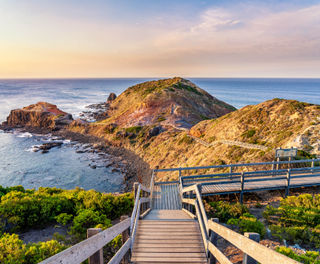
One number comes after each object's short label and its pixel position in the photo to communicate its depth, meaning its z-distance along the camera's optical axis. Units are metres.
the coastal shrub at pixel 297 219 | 6.37
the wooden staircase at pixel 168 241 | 4.73
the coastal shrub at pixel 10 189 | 11.60
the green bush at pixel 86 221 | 7.28
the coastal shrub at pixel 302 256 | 4.62
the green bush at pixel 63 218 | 7.97
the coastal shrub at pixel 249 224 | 6.72
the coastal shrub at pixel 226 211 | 8.27
